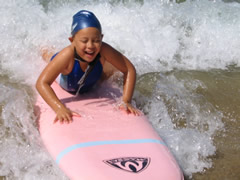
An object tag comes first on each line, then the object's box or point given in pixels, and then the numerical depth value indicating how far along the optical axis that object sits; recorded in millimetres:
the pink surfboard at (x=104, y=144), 4078
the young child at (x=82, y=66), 4734
